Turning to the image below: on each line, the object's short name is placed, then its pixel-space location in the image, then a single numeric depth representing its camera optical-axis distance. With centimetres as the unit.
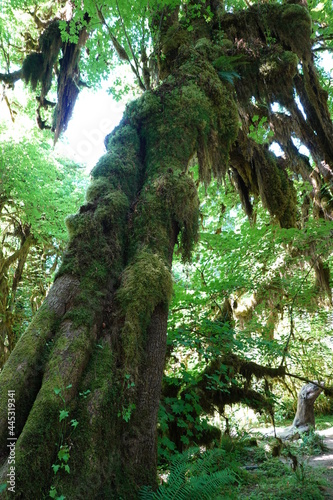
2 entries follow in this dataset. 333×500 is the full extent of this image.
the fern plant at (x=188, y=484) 238
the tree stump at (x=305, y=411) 844
